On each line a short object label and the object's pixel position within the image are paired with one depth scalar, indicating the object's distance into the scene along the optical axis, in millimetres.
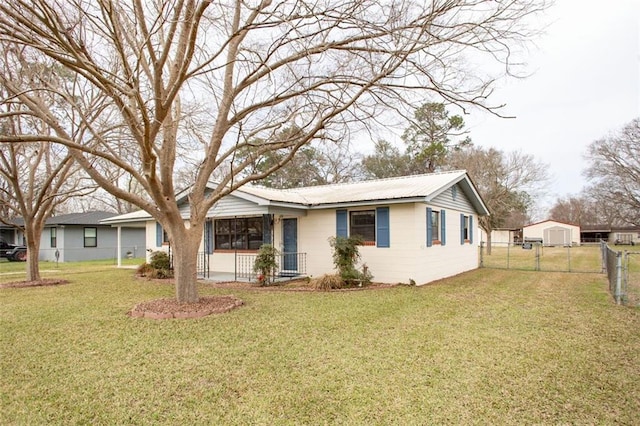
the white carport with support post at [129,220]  16227
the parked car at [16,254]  22719
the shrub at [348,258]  10539
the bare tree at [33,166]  10970
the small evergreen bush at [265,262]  10648
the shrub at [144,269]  14402
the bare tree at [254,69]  5746
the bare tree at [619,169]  34562
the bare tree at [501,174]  26656
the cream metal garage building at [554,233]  40281
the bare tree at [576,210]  54022
